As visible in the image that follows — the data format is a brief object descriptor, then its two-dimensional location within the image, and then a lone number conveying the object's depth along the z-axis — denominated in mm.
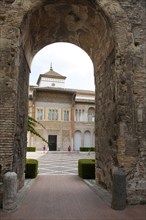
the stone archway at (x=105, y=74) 6195
